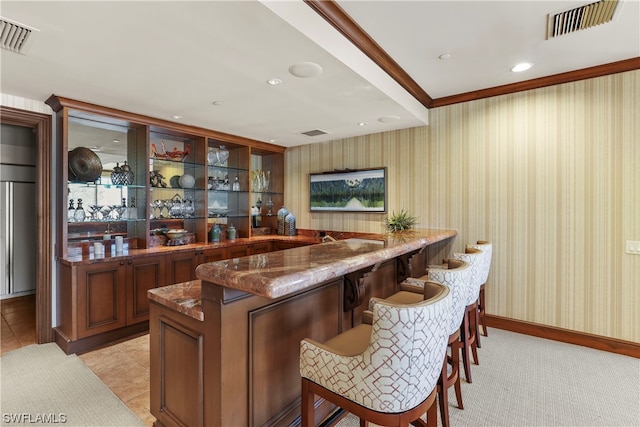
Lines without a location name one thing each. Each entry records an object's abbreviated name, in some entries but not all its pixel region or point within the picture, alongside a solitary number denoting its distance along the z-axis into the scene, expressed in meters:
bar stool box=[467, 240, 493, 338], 2.78
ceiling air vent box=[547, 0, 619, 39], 2.07
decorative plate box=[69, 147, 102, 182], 3.23
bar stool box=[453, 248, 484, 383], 2.26
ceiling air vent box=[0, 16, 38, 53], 1.83
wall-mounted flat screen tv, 4.44
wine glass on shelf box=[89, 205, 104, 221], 3.50
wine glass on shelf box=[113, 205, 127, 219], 3.70
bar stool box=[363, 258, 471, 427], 1.72
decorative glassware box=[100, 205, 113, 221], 3.58
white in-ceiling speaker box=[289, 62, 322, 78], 2.27
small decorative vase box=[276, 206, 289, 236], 5.46
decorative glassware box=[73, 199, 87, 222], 3.32
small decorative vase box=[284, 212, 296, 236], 5.37
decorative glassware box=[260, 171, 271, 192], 5.46
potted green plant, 3.69
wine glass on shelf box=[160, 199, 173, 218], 4.22
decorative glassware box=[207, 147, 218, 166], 4.66
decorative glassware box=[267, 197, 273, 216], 5.73
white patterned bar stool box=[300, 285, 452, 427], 1.15
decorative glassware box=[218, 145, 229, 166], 4.84
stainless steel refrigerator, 4.39
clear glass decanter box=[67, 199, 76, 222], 3.27
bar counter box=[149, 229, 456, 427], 1.39
